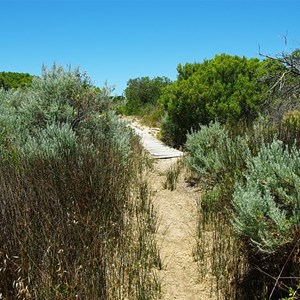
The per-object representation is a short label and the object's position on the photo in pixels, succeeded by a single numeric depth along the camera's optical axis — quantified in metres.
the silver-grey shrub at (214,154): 5.86
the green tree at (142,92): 31.34
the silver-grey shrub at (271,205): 3.33
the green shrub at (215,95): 11.73
